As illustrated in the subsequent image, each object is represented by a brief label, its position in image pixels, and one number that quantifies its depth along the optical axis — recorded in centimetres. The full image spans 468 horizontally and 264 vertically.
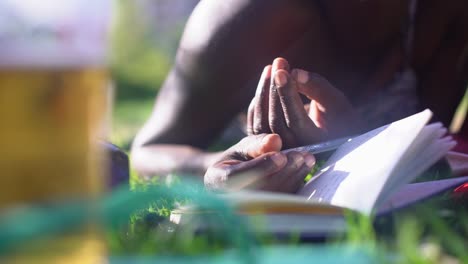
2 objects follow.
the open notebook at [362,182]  119
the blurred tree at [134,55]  455
